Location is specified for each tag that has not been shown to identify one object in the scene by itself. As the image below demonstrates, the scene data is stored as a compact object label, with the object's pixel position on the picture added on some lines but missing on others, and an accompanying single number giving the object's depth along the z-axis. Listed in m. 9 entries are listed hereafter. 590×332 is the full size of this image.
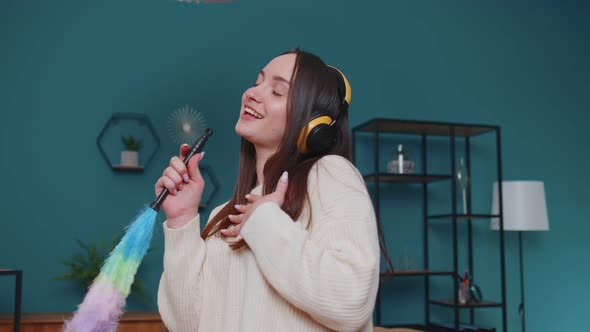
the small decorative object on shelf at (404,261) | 4.40
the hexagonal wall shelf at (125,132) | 3.90
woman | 1.00
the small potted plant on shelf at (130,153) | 3.85
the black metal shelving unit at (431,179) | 4.02
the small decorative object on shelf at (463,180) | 4.50
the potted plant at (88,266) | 3.63
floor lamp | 4.30
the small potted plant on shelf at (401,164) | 4.17
